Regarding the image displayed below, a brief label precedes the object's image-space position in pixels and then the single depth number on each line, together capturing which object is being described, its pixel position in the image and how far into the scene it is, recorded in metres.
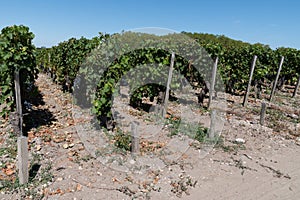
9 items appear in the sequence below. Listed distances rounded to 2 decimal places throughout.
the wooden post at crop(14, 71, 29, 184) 3.59
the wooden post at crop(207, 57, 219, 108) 8.32
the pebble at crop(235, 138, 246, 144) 6.04
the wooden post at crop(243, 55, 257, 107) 9.15
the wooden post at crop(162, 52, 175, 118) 7.07
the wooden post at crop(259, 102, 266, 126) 7.22
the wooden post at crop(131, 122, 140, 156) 4.71
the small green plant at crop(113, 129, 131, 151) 5.13
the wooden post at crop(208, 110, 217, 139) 5.73
